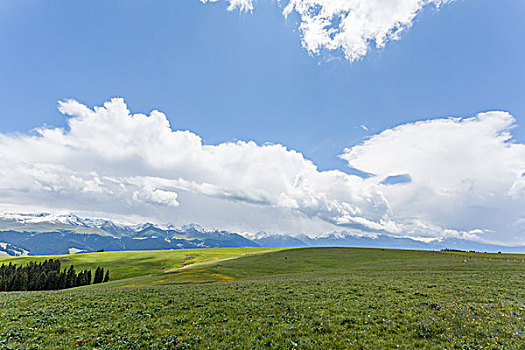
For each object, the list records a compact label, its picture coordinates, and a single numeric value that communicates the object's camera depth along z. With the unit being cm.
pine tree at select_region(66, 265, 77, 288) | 8894
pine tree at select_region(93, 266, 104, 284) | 9936
